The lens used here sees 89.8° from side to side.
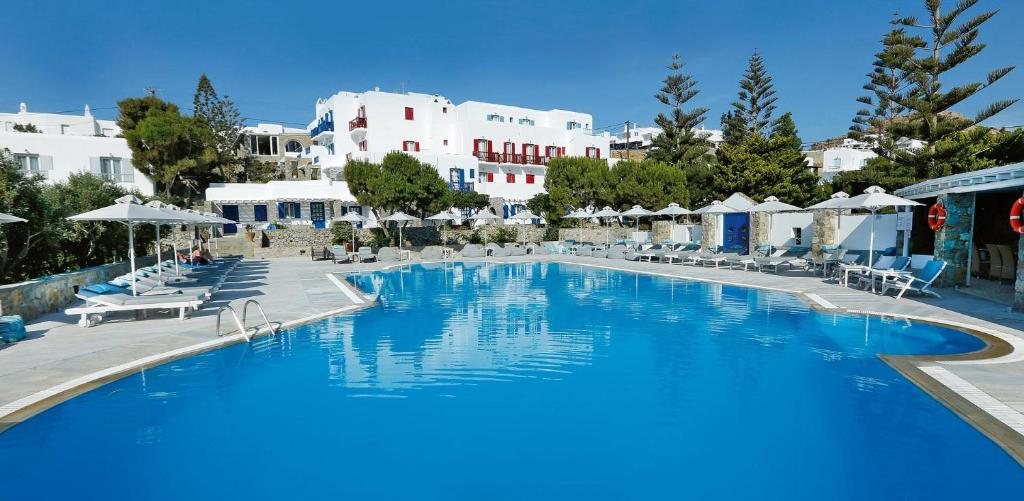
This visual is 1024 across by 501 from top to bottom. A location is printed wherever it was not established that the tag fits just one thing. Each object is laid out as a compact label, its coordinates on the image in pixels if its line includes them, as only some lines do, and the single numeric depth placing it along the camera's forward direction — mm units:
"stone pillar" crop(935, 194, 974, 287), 11469
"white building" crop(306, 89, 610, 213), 36469
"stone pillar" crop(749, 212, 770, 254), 20625
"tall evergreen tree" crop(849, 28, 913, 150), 23594
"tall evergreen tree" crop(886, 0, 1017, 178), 19281
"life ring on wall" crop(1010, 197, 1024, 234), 8523
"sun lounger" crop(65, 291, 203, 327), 9008
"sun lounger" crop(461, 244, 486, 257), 25578
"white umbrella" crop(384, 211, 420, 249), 22953
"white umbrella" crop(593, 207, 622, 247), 24742
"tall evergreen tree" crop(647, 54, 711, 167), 40562
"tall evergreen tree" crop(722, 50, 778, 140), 38781
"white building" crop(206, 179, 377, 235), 32219
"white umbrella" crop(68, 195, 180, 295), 9023
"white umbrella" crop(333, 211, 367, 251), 24062
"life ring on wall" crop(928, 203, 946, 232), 11680
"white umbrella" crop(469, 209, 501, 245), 24691
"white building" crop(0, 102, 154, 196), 26203
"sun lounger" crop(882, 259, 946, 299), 10836
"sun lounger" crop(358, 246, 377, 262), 22516
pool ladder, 8298
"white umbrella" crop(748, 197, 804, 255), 16828
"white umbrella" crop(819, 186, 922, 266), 12031
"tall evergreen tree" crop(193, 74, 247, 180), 41875
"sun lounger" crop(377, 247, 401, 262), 23328
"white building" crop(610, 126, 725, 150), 81375
